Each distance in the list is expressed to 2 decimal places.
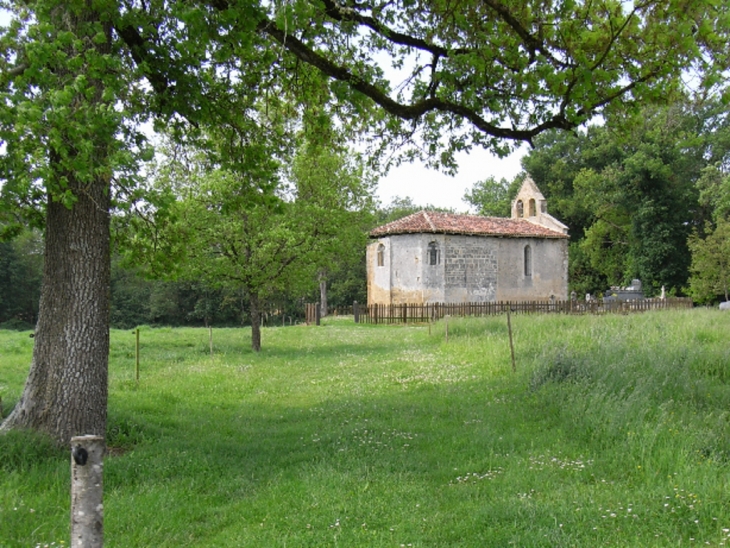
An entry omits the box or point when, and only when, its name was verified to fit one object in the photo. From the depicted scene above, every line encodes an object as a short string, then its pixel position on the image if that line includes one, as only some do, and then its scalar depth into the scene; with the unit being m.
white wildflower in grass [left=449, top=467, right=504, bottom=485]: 5.57
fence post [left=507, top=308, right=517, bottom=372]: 11.16
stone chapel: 34.75
